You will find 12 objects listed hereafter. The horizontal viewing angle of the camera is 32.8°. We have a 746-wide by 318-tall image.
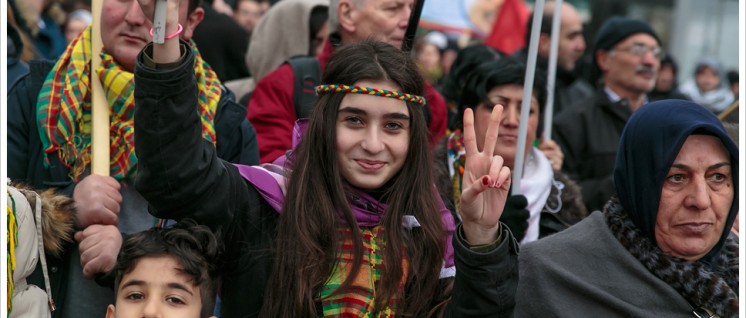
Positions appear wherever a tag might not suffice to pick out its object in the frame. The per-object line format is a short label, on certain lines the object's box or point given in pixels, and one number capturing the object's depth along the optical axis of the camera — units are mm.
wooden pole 4422
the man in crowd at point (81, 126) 4367
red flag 9336
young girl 3611
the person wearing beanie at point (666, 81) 10889
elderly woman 4344
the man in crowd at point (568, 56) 8844
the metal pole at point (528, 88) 4875
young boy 3869
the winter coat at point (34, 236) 3949
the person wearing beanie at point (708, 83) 13969
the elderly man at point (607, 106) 7180
